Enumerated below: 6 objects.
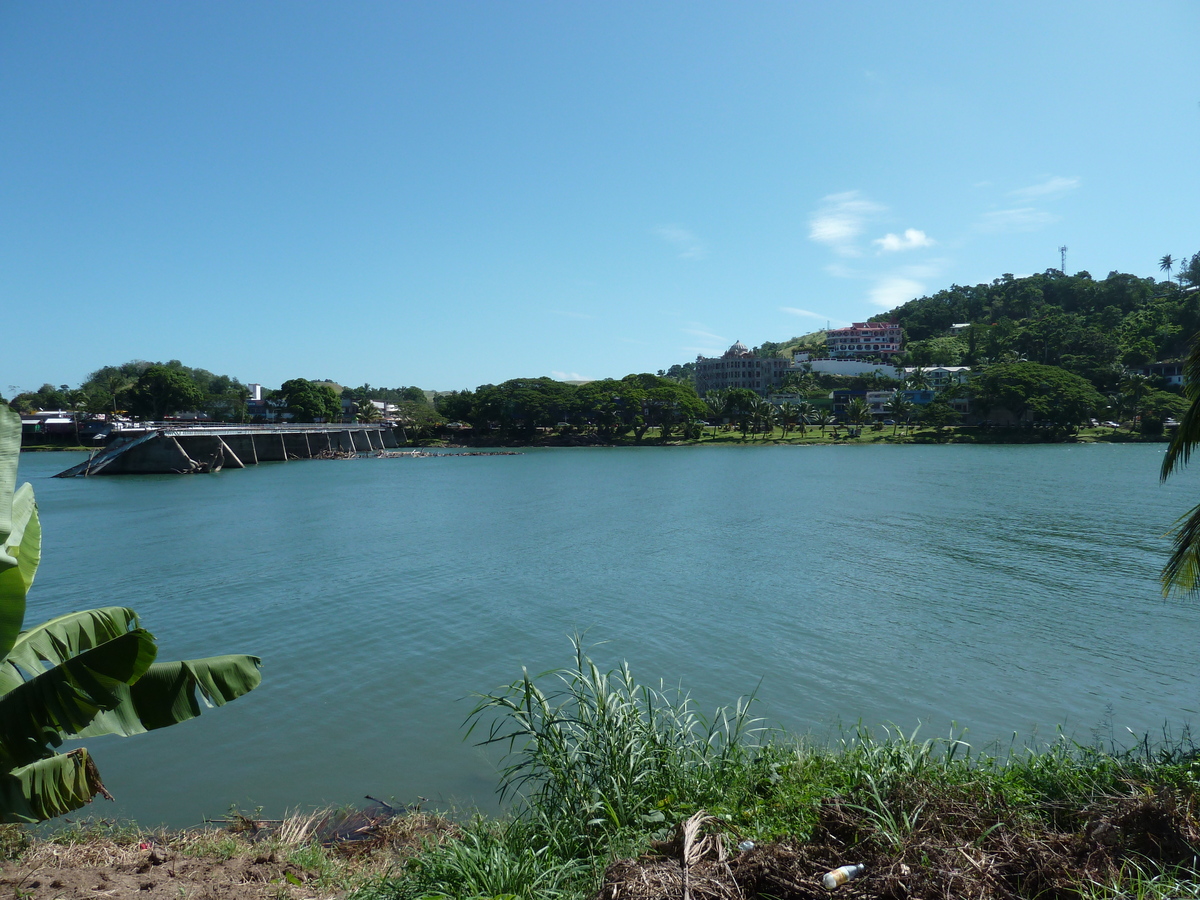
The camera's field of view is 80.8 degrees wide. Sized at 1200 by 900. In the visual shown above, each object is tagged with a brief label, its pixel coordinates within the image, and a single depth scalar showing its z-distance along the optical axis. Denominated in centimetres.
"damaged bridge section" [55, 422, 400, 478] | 6022
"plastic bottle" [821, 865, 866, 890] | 377
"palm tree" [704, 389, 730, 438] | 9878
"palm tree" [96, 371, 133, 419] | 9819
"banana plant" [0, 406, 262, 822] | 454
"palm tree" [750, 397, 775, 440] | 9275
